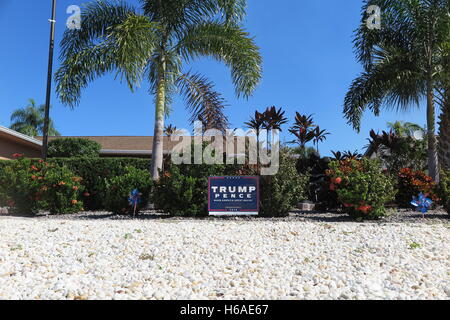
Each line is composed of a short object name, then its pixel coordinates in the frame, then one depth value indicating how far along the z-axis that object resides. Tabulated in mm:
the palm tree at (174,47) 11586
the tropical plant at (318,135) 13094
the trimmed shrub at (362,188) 8000
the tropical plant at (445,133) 13570
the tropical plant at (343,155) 10750
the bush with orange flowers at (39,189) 9820
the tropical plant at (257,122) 12578
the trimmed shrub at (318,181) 10180
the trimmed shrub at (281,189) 8656
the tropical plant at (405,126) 21562
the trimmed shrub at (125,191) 9008
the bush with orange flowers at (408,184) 10531
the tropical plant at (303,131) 12805
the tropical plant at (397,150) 12680
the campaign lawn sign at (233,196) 8438
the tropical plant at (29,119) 37875
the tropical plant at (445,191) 9030
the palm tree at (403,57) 12750
